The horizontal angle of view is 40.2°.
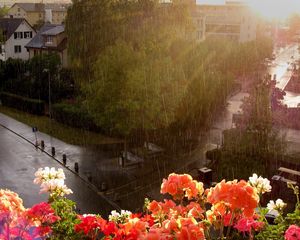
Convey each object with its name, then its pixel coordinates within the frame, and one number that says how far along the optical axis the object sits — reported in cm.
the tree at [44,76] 3722
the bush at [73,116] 3008
